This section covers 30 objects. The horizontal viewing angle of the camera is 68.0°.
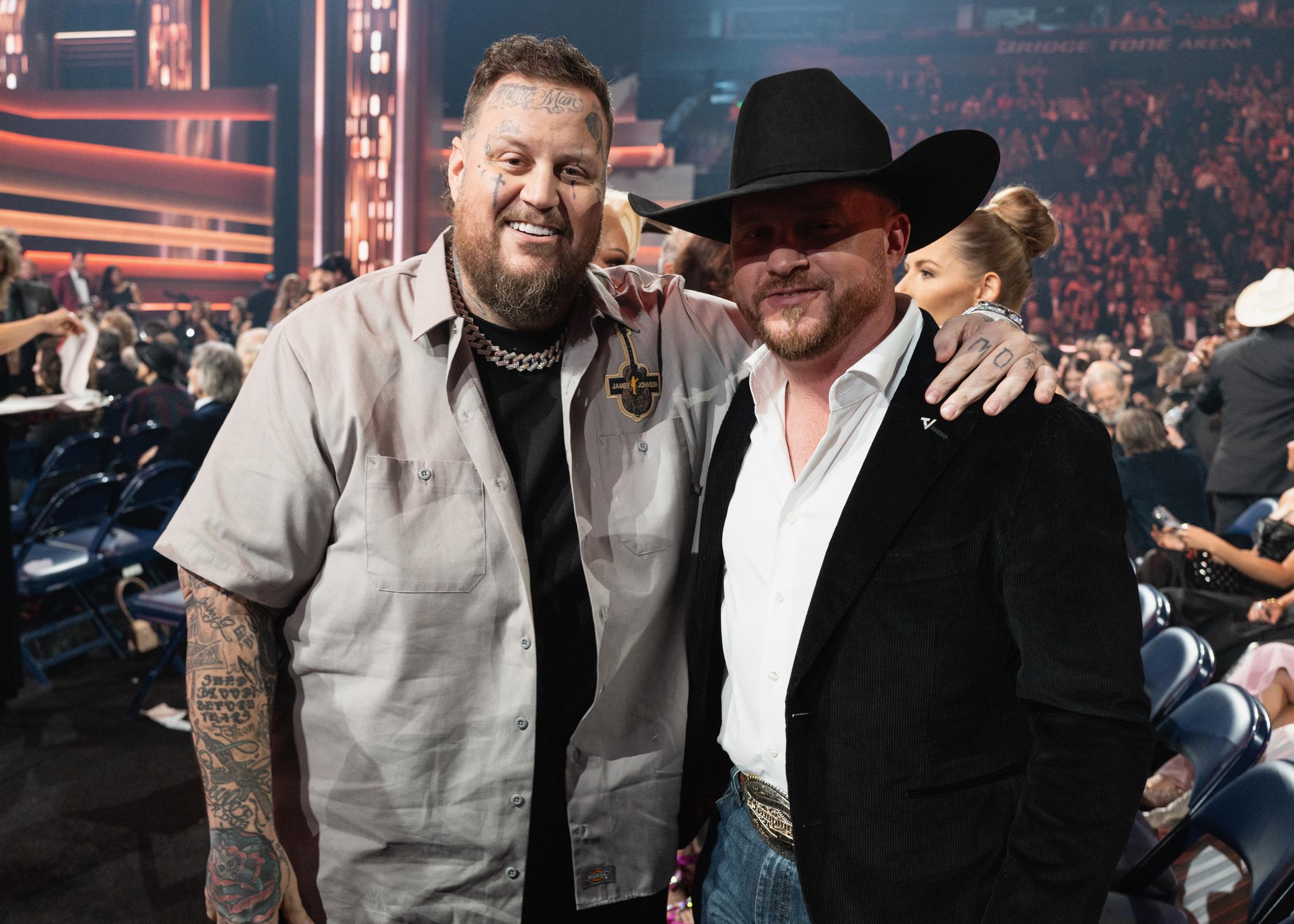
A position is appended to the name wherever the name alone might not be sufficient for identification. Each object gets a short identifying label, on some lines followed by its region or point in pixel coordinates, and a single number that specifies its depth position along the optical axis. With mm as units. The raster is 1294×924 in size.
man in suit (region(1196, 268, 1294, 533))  5656
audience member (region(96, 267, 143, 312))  11875
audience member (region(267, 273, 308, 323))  8094
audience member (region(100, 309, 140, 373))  7516
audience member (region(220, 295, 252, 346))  13242
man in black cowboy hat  1261
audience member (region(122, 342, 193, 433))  6277
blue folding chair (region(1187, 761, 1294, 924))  1854
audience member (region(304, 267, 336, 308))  7895
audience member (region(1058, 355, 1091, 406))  10834
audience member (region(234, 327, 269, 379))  5918
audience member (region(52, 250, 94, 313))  11797
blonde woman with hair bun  2314
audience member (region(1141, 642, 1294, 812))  3168
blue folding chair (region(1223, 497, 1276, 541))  4988
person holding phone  3869
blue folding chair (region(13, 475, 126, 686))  4492
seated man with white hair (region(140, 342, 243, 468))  5168
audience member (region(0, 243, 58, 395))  5695
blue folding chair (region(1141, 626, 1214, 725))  2820
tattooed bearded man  1508
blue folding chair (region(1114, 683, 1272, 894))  2270
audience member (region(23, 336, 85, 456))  6043
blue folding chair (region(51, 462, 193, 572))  4751
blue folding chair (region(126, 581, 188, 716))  4059
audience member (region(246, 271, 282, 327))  13273
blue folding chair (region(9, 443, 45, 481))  5824
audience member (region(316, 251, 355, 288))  9062
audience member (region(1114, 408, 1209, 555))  5012
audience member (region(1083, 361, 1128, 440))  6555
